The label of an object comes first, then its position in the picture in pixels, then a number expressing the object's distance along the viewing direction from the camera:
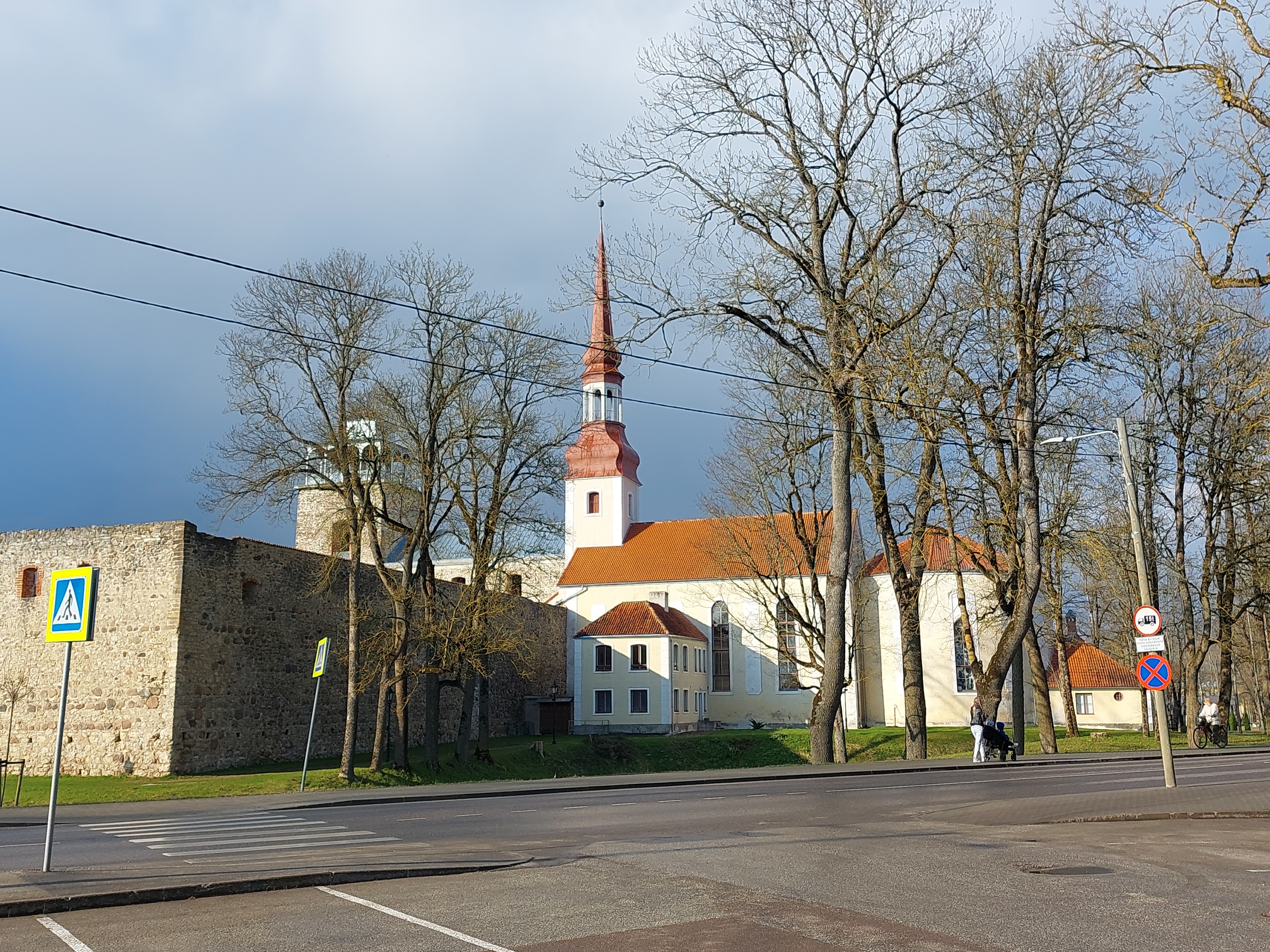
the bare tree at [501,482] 30.55
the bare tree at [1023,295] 22.94
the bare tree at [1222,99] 12.80
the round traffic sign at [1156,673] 19.05
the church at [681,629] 58.22
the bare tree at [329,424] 27.53
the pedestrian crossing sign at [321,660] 23.16
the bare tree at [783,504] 29.33
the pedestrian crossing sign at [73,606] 10.35
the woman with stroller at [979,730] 27.39
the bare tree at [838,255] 22.44
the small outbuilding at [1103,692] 64.38
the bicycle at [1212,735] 37.22
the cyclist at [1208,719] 37.16
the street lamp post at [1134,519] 19.19
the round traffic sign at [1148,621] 18.19
